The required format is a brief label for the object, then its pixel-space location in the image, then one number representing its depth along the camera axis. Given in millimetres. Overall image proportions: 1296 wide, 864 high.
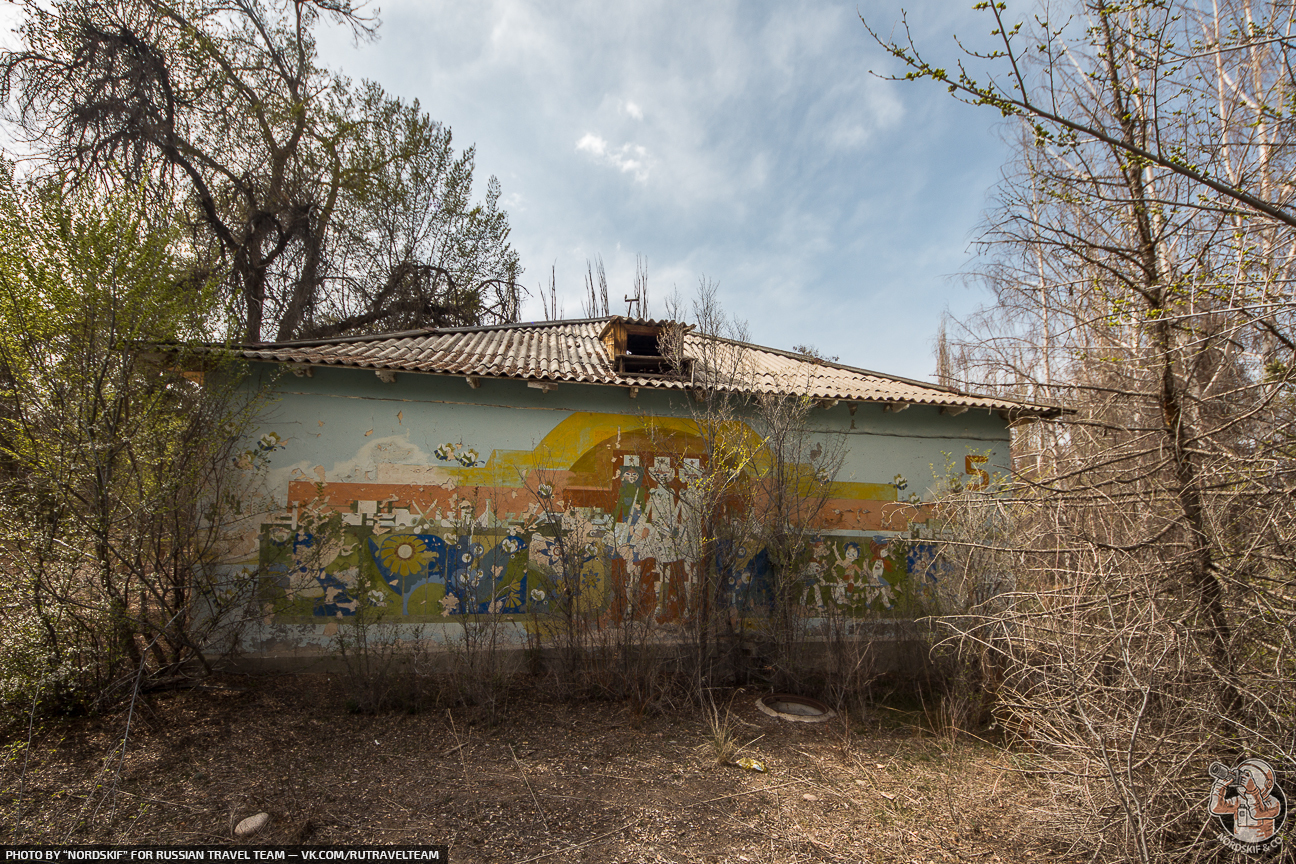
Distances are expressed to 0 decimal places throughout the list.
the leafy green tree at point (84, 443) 4559
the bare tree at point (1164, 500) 2713
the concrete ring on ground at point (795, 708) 5828
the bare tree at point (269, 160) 9477
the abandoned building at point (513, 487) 6477
